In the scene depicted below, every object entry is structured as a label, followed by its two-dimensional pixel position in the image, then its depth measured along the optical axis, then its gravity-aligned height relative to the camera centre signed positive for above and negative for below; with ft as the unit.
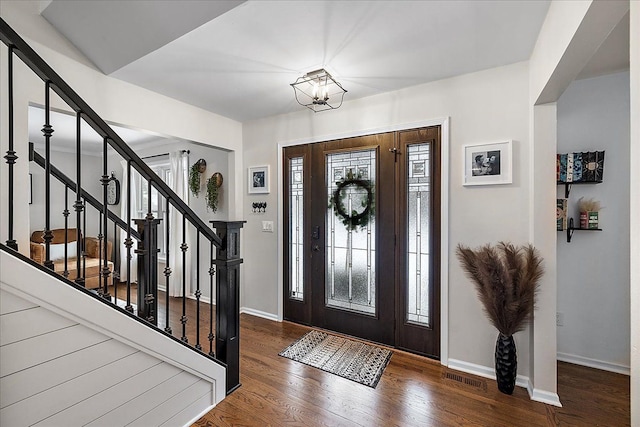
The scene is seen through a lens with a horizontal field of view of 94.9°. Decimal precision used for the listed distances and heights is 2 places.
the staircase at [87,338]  3.83 -1.98
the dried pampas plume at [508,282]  6.78 -1.66
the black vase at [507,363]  7.03 -3.64
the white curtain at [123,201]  17.37 +0.54
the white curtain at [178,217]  14.70 -0.27
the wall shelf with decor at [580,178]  7.95 +0.92
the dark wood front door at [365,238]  8.93 -0.88
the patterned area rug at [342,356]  7.90 -4.33
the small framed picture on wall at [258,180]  11.81 +1.31
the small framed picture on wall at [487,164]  7.57 +1.28
